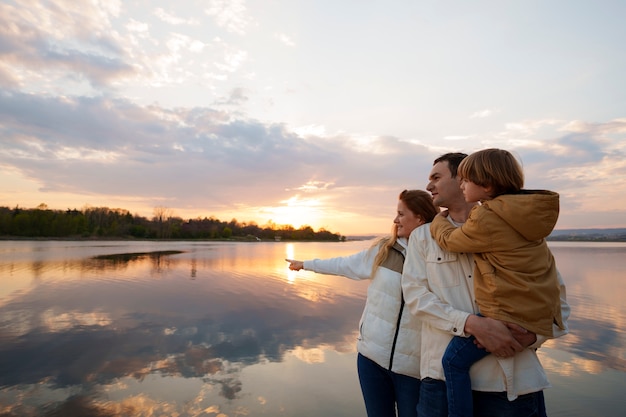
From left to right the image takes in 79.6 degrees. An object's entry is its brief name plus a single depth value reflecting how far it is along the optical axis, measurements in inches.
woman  89.7
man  68.9
